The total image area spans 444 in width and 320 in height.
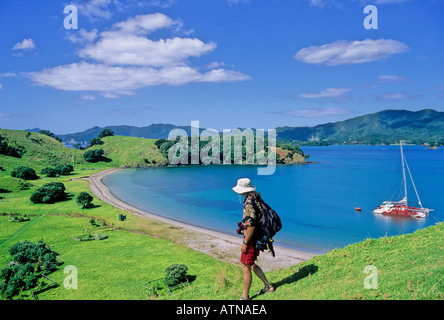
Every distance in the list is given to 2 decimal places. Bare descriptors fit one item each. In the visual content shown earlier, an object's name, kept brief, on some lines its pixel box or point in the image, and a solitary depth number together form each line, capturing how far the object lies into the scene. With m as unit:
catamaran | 44.46
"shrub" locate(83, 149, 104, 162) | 106.06
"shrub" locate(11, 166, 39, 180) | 62.50
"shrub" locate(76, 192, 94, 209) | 41.16
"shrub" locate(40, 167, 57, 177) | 72.44
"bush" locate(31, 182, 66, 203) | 43.21
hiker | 6.92
